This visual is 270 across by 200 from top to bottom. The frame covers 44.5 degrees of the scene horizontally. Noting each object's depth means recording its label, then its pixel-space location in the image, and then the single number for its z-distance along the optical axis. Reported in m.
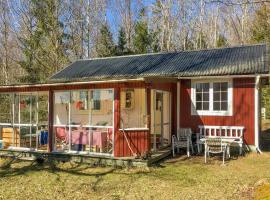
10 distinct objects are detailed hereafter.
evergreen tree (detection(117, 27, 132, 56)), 29.36
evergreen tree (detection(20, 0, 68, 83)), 27.19
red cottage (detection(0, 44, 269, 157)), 10.75
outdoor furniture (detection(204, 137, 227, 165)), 10.99
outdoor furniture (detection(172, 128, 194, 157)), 11.89
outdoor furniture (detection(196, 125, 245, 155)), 12.14
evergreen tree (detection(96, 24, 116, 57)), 29.54
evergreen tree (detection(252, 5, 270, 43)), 21.14
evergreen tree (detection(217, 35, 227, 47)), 31.65
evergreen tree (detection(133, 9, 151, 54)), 28.94
